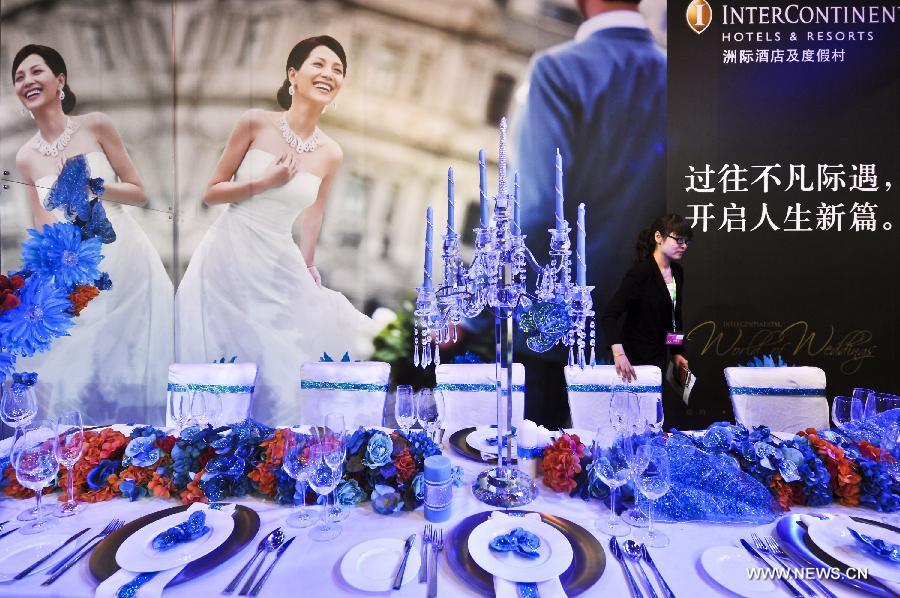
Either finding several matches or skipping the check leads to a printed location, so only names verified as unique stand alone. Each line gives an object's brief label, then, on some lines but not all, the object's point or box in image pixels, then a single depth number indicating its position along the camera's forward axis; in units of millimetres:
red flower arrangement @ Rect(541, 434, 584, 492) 1130
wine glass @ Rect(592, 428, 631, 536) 983
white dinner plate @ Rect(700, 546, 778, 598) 766
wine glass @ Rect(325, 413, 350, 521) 989
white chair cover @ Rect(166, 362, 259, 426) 1965
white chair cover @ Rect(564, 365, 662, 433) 1914
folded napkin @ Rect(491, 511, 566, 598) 748
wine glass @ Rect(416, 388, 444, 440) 1254
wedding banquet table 778
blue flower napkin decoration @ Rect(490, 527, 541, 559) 840
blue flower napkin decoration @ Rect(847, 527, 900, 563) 813
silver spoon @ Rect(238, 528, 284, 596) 881
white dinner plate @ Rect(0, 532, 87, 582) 829
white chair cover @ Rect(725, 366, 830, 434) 1821
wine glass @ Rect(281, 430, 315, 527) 984
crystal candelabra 1107
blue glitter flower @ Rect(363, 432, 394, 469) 1081
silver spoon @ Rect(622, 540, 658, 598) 837
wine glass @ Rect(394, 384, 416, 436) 1297
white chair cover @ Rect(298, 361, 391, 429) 1956
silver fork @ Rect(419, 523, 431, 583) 811
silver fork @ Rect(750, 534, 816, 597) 763
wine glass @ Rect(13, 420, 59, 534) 965
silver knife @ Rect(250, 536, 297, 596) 768
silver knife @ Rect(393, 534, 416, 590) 782
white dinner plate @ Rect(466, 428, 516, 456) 1413
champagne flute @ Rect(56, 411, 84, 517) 1036
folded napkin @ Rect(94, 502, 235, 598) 747
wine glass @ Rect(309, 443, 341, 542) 976
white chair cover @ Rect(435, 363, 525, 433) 1947
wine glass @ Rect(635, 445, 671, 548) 929
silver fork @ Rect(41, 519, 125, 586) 807
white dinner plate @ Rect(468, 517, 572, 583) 792
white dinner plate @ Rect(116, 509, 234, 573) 818
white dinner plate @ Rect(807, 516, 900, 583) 802
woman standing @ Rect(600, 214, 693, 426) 2480
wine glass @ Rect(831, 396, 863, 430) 1320
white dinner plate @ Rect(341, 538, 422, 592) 791
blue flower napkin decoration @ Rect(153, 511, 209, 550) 871
